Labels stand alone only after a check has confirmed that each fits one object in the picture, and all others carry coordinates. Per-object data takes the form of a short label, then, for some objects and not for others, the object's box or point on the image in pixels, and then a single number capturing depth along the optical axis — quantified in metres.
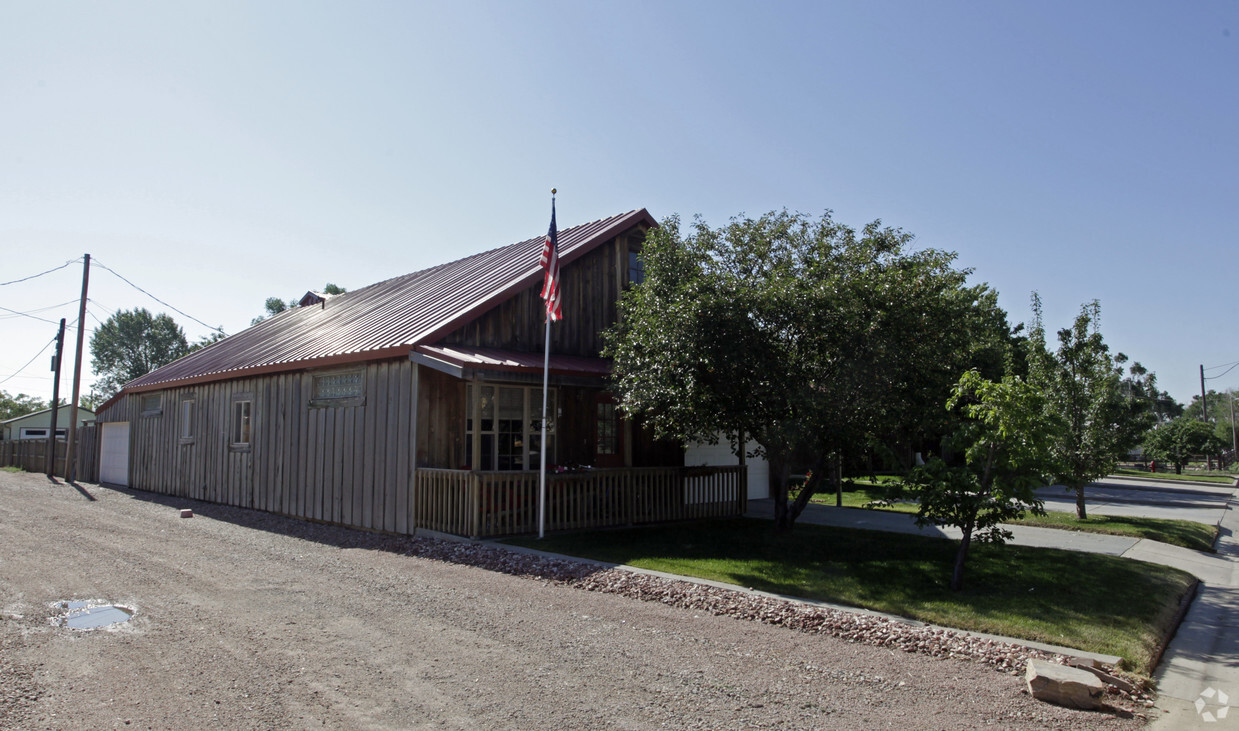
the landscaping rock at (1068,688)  5.11
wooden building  12.05
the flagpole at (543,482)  11.28
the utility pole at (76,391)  25.61
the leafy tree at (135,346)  74.69
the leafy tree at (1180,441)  46.34
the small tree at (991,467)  7.80
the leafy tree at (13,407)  82.44
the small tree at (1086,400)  15.21
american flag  12.04
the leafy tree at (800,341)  10.16
